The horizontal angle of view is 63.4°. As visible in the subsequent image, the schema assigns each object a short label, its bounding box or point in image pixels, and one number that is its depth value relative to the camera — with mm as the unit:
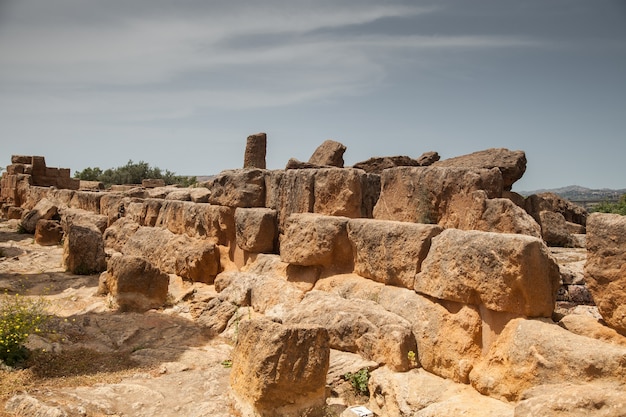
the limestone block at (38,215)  14148
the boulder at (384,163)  6934
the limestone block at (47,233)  12719
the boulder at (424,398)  3525
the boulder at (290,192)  6379
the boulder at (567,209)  9898
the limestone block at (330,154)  7914
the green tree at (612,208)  16395
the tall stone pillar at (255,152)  11383
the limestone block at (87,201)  12839
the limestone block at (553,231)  7202
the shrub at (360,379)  4324
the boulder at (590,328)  3389
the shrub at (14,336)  4914
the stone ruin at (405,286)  3412
